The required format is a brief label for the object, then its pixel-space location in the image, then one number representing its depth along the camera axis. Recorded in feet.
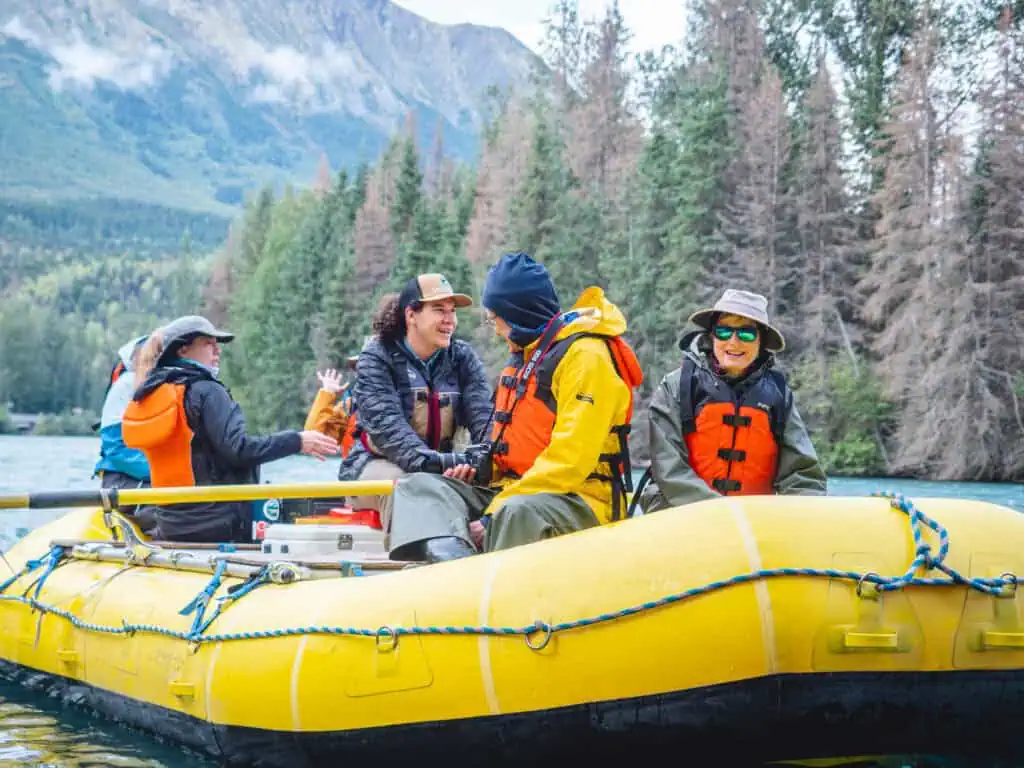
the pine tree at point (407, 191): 178.81
